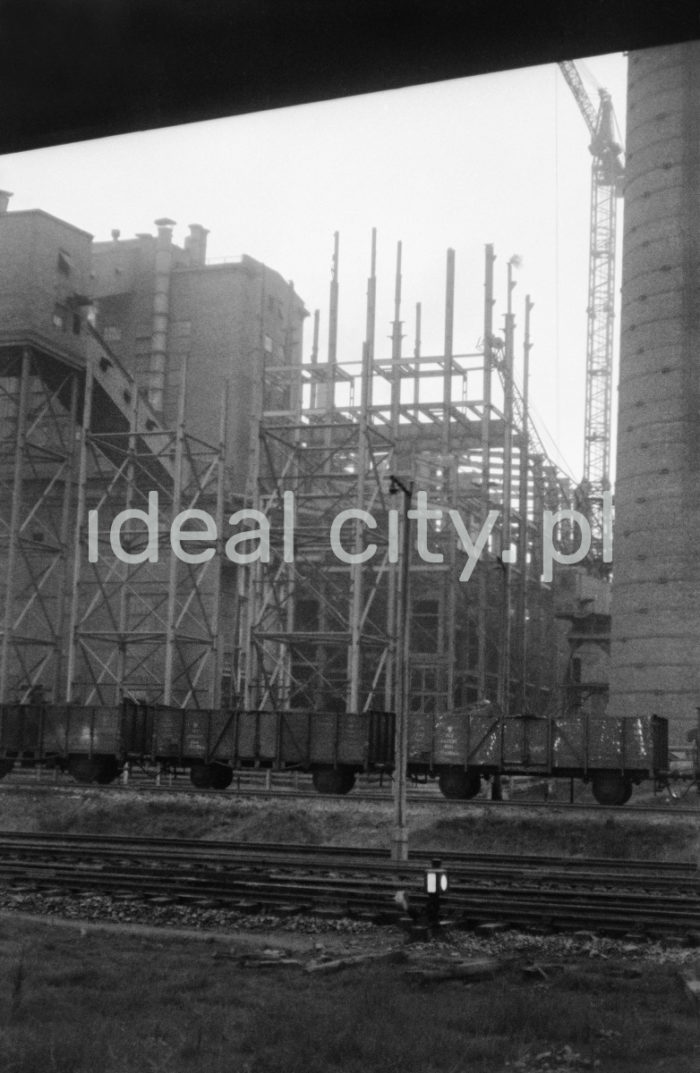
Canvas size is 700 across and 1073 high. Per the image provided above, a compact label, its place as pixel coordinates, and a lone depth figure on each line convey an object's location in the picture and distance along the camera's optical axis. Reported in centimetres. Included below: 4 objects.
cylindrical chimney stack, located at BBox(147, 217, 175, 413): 5378
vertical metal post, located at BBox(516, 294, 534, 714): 4236
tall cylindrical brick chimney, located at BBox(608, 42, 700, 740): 3825
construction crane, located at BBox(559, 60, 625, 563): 7350
